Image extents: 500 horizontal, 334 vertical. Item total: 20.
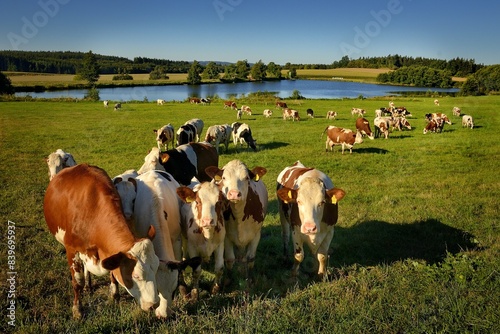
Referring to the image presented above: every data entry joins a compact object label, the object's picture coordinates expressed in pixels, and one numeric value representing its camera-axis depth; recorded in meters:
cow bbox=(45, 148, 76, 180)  8.16
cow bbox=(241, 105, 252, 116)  35.71
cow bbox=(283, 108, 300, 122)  31.34
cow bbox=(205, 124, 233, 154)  17.88
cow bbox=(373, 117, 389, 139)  23.00
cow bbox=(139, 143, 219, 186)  8.22
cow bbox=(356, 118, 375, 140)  22.29
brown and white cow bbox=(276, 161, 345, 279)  5.18
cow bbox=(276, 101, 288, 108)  40.47
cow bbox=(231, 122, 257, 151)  18.62
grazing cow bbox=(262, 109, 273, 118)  33.94
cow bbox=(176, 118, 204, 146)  17.69
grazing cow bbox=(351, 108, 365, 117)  35.63
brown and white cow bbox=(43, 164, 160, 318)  3.86
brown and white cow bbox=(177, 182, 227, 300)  4.91
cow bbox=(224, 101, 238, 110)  41.22
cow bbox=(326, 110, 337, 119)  32.57
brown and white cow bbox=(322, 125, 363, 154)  17.58
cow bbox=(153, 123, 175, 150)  18.42
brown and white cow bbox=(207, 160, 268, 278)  5.35
